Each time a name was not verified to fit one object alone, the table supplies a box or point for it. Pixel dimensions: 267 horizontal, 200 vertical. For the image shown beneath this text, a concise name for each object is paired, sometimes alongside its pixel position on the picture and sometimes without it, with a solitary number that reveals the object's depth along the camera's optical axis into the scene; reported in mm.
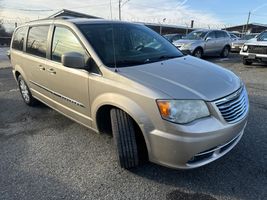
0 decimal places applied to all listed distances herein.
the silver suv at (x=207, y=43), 9170
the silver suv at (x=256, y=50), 7128
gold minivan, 1851
